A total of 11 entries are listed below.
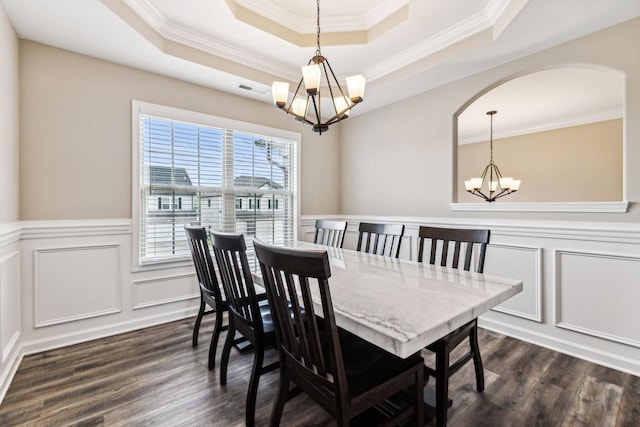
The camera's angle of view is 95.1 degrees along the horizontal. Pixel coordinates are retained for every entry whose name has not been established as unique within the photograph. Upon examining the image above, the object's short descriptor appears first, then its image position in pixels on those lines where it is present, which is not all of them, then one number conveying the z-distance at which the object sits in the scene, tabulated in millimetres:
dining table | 955
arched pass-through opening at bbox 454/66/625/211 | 3633
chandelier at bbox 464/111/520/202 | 4305
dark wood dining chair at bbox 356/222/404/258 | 2355
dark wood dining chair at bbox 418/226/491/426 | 1428
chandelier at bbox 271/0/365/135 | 1933
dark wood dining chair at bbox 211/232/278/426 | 1475
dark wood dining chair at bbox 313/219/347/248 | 2838
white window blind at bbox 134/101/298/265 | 2852
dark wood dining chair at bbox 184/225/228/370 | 1933
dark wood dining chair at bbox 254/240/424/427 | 974
